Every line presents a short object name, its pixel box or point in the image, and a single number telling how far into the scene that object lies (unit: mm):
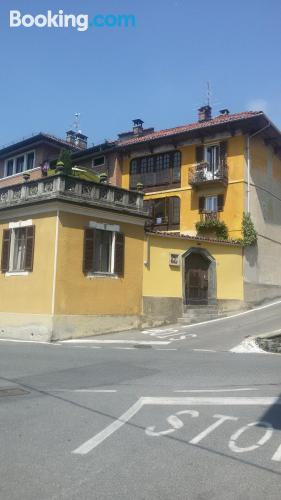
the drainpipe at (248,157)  26500
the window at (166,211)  29125
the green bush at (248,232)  25172
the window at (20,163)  33938
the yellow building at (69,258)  18031
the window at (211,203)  27250
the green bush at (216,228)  26531
